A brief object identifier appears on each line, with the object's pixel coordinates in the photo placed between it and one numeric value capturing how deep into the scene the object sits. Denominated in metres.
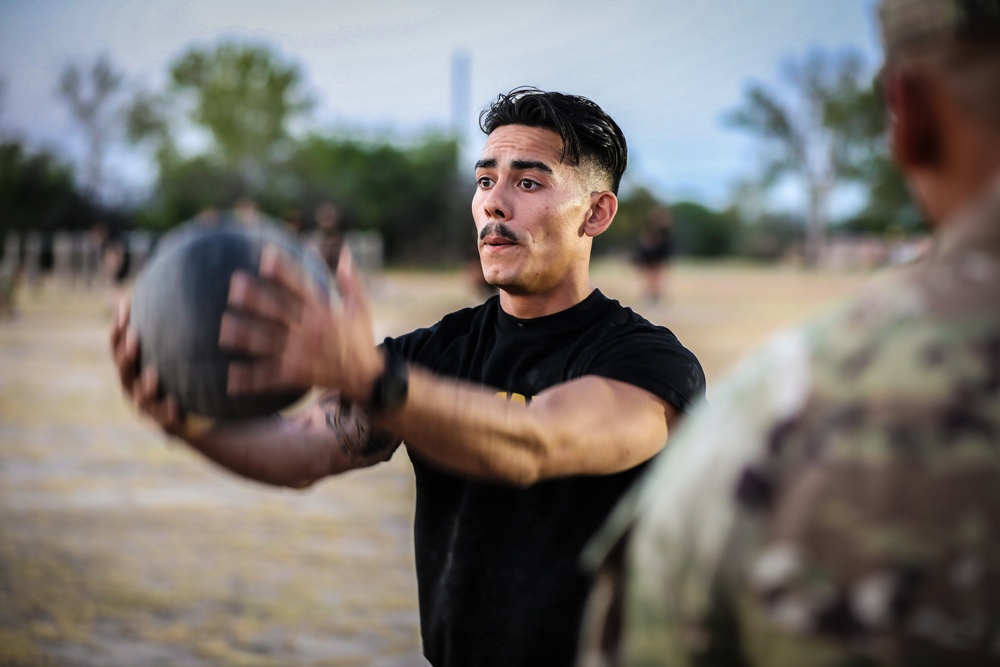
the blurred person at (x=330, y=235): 21.05
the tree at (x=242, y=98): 57.09
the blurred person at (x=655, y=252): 28.49
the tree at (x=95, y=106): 57.09
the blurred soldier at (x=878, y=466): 1.06
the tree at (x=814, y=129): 77.88
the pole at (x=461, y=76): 59.34
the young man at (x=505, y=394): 2.14
